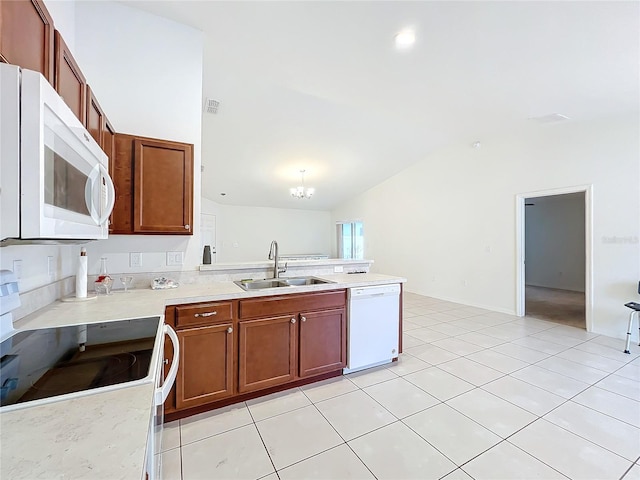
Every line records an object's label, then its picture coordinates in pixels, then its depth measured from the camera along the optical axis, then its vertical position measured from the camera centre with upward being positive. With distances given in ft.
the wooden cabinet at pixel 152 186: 6.87 +1.36
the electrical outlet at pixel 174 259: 8.13 -0.59
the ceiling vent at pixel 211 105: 12.75 +6.32
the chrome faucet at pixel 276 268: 9.27 -0.97
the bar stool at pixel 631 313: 10.57 -2.82
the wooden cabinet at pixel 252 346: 6.40 -2.77
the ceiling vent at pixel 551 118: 11.78 +5.39
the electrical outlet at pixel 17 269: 4.50 -0.51
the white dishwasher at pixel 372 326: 8.52 -2.73
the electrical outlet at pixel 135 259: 7.70 -0.57
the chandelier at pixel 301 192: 21.17 +3.72
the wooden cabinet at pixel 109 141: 6.22 +2.29
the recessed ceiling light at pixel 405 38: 7.74 +5.80
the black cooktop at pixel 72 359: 2.71 -1.43
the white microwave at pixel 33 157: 2.45 +0.78
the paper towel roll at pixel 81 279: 6.13 -0.90
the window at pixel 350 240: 29.04 +0.02
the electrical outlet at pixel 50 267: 5.69 -0.60
